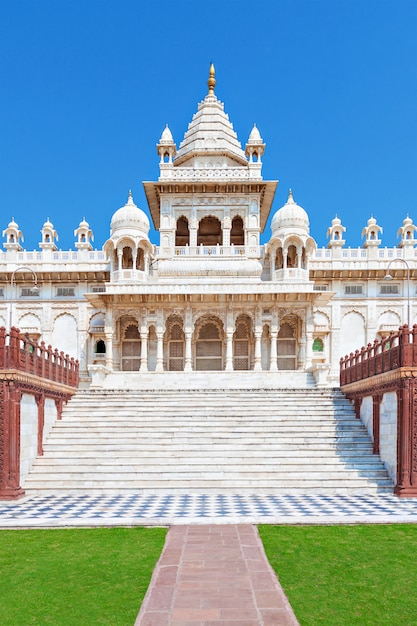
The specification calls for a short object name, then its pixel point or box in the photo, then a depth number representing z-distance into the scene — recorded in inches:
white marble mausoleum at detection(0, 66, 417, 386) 1182.9
